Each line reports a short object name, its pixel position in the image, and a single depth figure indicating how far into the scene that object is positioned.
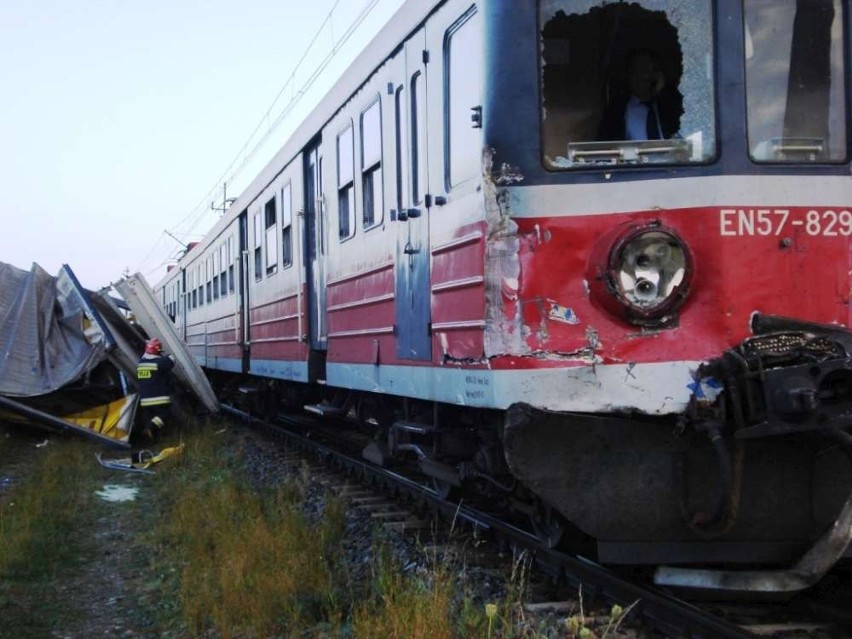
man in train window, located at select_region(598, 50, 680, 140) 4.56
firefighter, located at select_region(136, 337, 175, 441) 12.52
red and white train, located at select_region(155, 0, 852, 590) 4.15
